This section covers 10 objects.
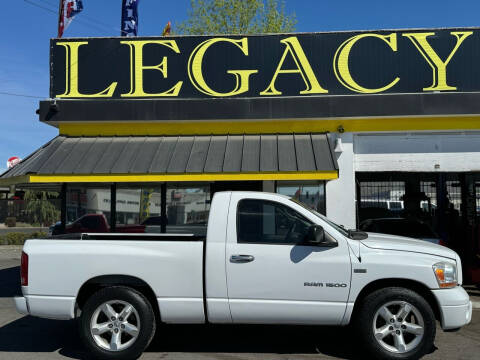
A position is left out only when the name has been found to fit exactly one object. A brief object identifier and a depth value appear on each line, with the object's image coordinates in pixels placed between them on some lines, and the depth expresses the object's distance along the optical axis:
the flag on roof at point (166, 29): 14.45
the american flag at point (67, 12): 11.47
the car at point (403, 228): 8.52
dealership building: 9.08
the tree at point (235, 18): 25.52
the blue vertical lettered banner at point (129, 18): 16.69
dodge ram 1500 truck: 4.82
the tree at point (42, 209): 34.41
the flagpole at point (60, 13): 11.42
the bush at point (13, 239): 20.38
